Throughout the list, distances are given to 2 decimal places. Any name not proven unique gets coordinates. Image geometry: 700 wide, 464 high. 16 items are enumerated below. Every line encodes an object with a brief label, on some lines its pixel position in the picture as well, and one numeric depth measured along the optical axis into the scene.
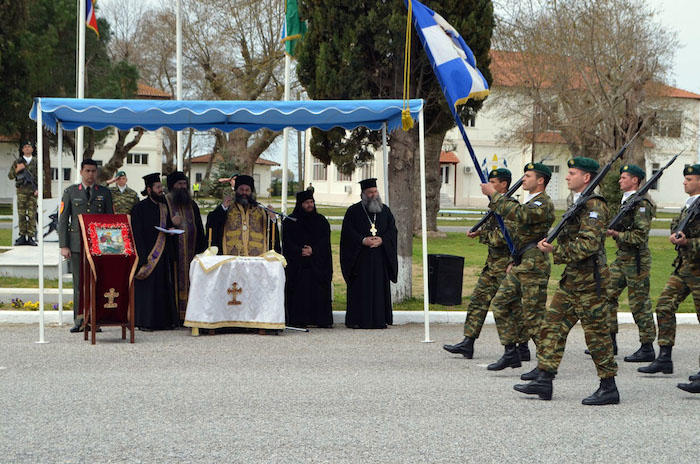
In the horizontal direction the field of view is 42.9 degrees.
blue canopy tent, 10.09
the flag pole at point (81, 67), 12.78
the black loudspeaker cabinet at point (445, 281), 12.79
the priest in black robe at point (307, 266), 11.58
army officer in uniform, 10.79
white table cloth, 10.51
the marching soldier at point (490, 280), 8.97
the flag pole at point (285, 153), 13.62
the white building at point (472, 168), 54.09
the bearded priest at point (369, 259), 11.53
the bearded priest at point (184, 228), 11.36
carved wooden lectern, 9.98
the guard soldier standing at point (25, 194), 18.11
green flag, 14.10
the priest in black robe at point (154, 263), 10.90
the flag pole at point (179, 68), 14.64
